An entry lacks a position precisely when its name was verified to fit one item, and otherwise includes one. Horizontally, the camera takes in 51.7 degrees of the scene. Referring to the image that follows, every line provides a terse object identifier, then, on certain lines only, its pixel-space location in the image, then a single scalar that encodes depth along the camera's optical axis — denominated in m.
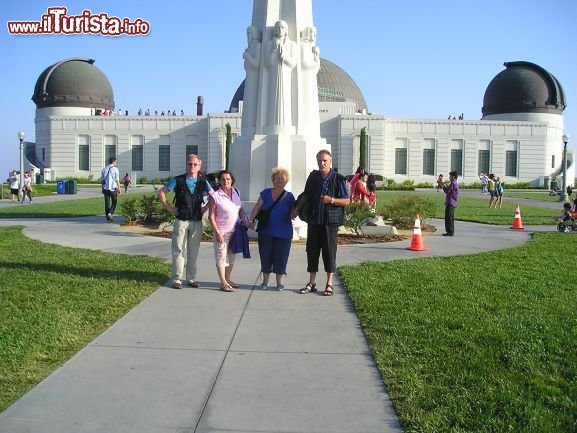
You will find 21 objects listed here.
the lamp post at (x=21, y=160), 29.62
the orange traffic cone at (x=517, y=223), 16.12
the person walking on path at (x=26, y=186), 26.72
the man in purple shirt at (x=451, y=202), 13.80
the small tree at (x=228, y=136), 49.88
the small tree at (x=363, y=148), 50.22
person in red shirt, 14.82
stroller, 15.20
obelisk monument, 12.72
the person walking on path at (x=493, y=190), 25.52
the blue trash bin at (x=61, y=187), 35.22
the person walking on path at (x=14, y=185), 26.84
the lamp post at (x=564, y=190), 31.49
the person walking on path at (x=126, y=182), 37.26
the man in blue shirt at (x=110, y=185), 15.84
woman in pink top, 7.39
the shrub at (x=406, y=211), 15.29
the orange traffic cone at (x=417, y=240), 11.30
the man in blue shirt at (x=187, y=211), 7.53
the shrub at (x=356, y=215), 12.93
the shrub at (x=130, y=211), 15.32
